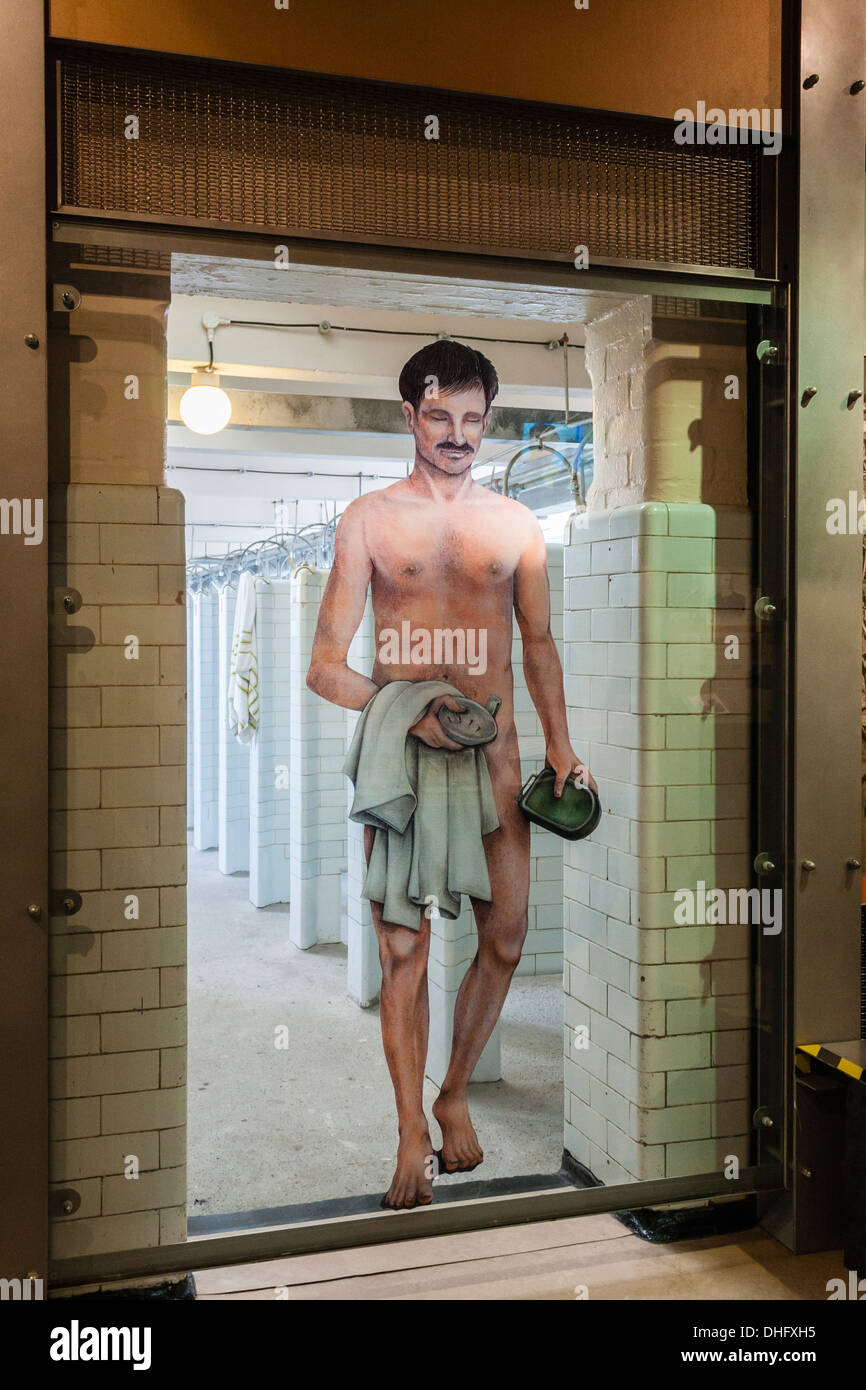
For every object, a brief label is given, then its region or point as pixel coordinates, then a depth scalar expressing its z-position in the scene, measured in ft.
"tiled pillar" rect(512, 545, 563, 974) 7.76
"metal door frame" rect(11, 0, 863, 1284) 6.56
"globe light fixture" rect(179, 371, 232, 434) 7.20
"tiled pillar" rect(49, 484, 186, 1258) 6.90
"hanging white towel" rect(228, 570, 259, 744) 7.68
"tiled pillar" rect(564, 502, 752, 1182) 8.03
